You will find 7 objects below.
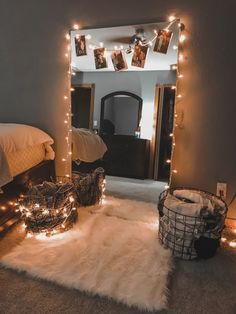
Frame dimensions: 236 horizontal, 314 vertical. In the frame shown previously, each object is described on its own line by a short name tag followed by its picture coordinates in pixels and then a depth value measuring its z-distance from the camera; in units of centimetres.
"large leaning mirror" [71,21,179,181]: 221
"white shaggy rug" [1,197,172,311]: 140
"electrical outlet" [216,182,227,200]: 214
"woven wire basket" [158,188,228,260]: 168
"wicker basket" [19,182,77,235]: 189
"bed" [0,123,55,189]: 171
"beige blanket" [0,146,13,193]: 167
